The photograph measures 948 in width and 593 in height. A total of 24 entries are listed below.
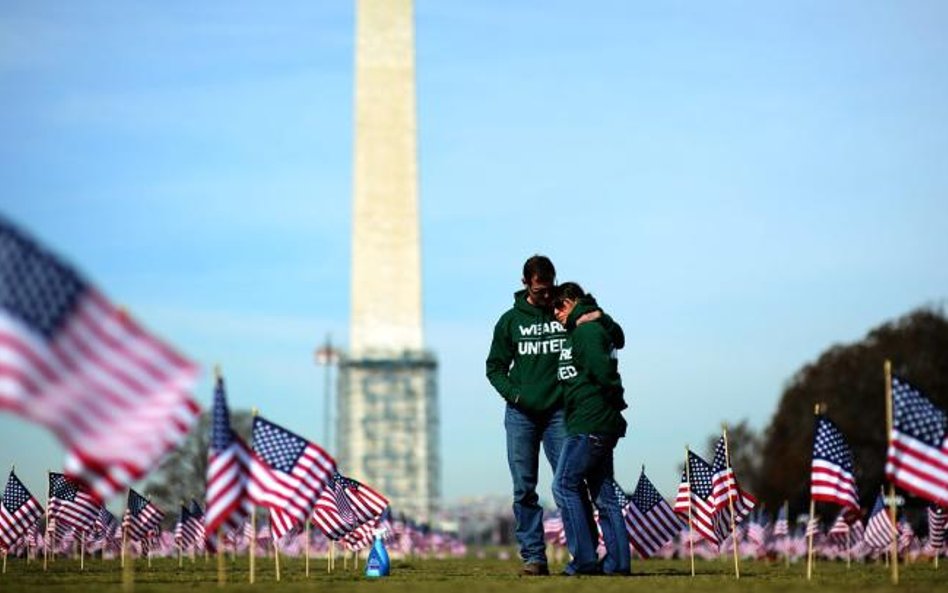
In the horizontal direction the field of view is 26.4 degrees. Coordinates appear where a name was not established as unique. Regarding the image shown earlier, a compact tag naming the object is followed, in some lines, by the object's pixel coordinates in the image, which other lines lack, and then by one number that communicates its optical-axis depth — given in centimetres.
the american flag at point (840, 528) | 3909
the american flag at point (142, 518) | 2898
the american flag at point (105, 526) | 3051
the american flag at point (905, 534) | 3508
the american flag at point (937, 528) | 3044
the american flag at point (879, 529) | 3150
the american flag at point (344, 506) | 2327
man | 1584
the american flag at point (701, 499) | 2106
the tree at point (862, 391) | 6762
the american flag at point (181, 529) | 3465
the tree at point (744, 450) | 10456
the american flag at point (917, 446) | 1421
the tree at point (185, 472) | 7850
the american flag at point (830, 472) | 1714
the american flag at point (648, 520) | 2217
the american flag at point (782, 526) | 4116
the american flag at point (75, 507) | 2597
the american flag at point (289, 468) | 1727
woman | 1537
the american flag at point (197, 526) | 3408
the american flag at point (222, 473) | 1390
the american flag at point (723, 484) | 1962
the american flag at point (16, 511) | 2516
